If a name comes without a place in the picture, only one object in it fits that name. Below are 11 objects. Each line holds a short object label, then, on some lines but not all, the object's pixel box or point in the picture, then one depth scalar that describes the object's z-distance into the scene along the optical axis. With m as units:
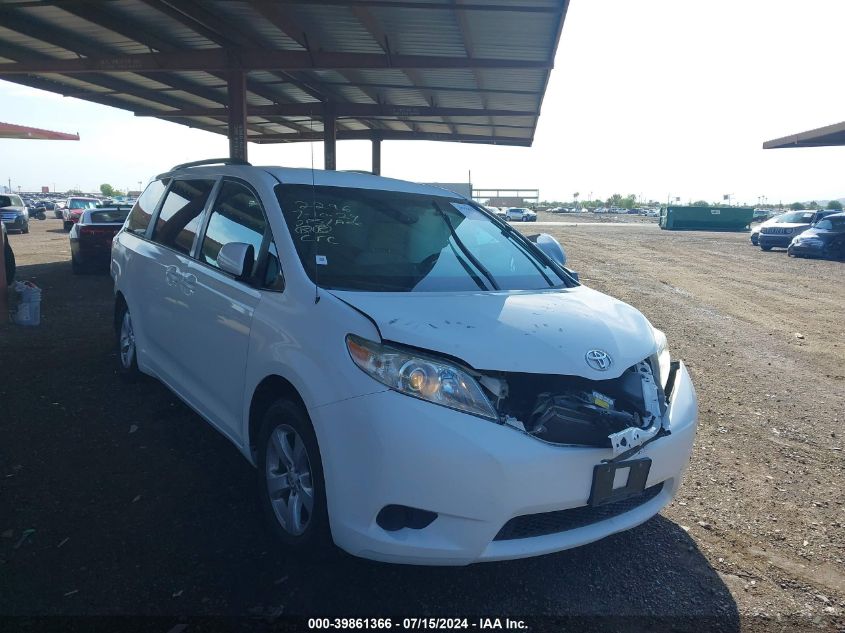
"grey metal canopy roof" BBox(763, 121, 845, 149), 27.89
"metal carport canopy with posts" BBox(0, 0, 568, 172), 9.47
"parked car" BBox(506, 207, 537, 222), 56.52
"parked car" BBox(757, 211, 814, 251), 25.70
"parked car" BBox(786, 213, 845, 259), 21.61
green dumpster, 46.91
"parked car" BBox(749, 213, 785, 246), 26.80
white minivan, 2.41
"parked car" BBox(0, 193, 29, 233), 24.78
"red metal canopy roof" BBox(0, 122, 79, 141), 25.94
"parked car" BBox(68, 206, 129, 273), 12.70
